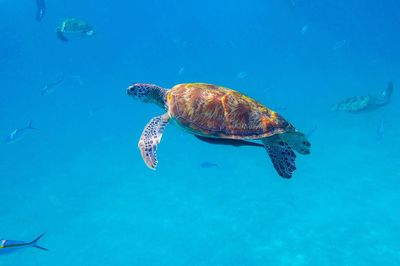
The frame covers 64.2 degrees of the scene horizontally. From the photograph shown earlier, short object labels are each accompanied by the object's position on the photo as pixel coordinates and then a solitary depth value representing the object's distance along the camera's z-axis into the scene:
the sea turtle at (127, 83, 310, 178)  4.00
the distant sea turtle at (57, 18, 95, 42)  10.58
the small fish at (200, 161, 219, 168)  11.16
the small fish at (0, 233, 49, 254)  4.87
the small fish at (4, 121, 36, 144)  11.02
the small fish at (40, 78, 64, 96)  13.66
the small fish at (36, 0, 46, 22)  10.02
